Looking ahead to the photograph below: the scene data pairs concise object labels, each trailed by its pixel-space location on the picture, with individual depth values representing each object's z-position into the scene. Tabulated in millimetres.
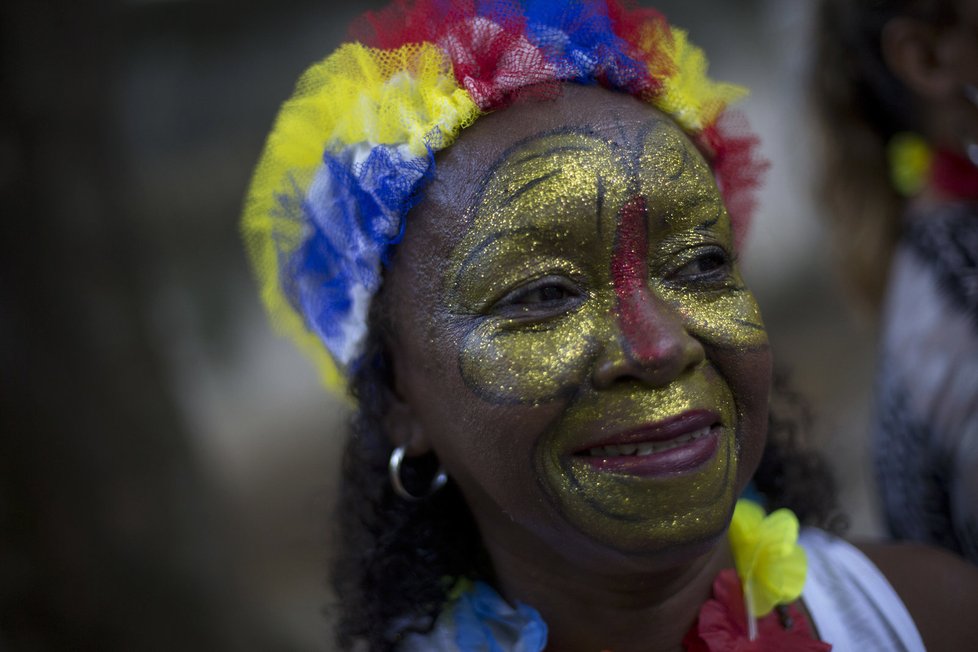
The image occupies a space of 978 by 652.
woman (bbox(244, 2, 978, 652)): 1133
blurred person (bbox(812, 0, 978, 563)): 1265
